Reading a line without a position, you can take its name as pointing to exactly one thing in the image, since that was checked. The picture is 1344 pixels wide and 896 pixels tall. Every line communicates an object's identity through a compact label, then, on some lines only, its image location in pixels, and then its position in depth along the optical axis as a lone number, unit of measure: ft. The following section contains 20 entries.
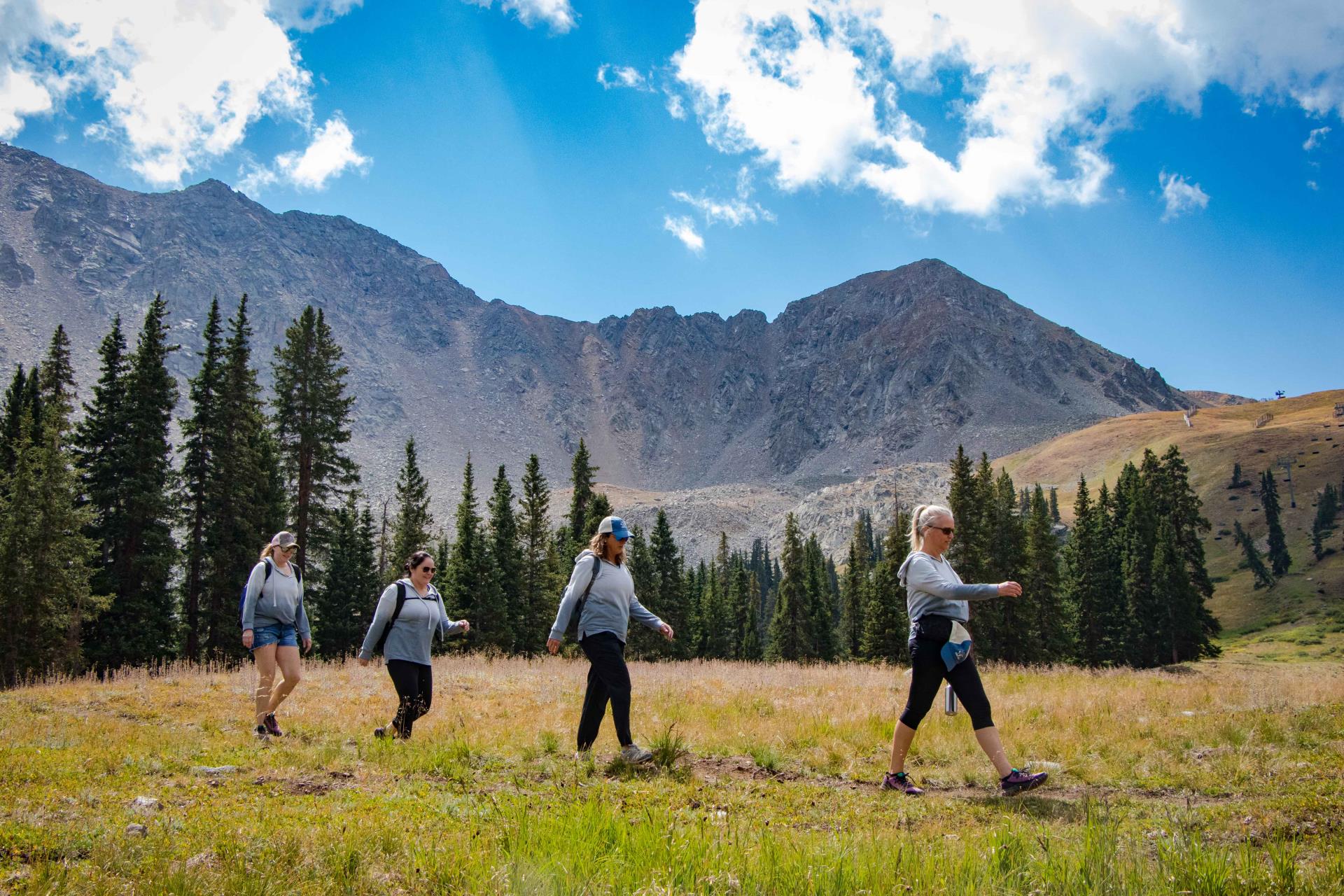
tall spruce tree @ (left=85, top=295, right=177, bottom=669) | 95.71
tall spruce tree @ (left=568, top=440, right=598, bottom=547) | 182.29
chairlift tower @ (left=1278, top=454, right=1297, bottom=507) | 454.81
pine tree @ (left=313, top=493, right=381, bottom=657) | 155.84
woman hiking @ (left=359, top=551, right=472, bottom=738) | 25.46
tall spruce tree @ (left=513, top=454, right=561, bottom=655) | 167.73
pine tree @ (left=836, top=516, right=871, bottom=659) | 215.51
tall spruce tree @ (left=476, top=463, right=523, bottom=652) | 170.81
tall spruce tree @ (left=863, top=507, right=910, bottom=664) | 155.84
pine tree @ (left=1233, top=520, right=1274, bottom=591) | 325.42
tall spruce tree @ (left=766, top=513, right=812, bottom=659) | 223.92
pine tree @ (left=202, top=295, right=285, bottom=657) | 103.55
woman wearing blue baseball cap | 22.72
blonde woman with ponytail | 19.22
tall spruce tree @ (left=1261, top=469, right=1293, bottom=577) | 336.08
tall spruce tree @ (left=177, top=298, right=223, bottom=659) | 101.45
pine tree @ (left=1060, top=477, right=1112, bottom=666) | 189.67
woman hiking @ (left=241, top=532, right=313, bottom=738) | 27.27
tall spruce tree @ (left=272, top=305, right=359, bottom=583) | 104.37
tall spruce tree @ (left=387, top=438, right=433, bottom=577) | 154.40
